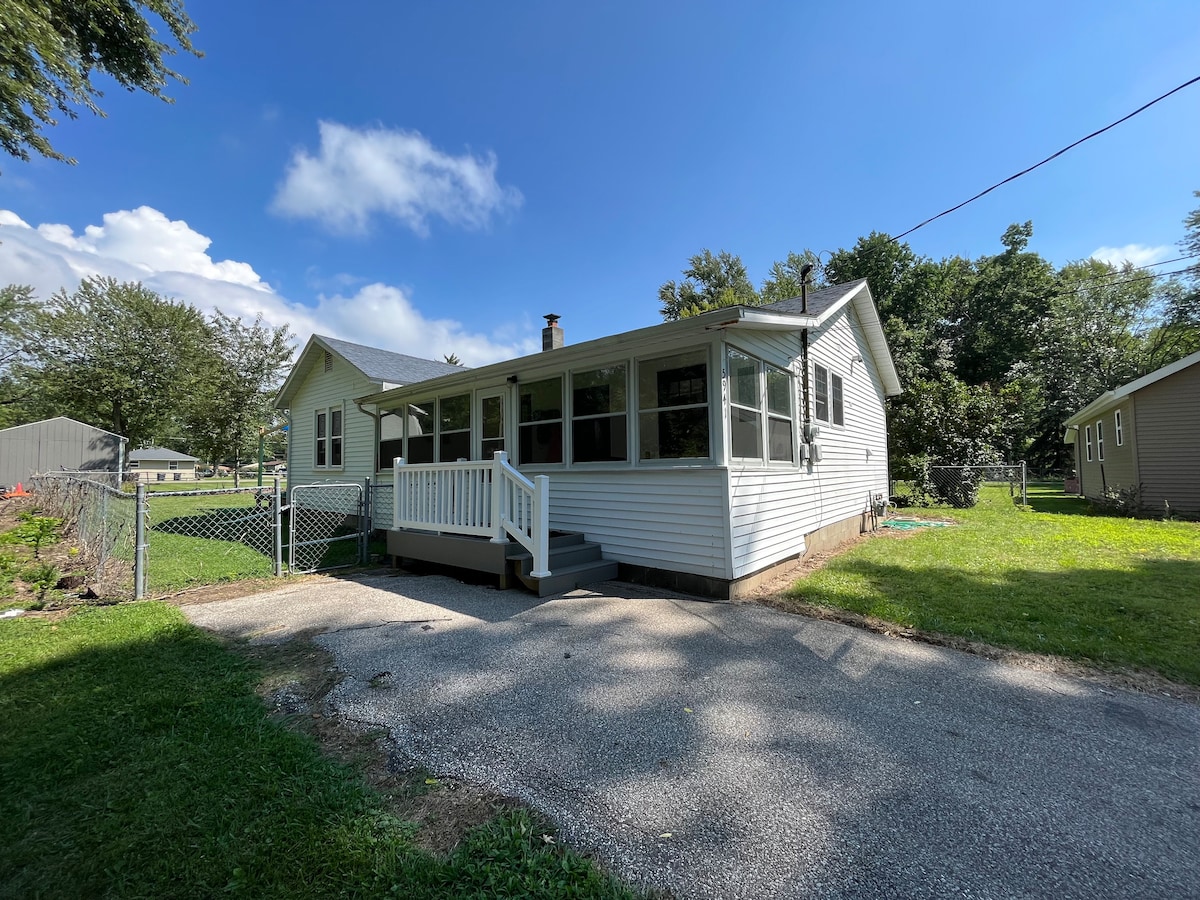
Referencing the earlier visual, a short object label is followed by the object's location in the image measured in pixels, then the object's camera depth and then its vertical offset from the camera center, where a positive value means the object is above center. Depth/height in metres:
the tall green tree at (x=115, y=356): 21.75 +5.60
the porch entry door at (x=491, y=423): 7.84 +0.81
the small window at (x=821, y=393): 8.24 +1.32
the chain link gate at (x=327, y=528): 7.52 -1.16
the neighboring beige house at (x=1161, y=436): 11.75 +0.70
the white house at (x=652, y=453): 5.46 +0.23
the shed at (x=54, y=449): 17.06 +1.01
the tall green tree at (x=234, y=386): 23.53 +4.44
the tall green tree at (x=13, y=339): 23.08 +6.72
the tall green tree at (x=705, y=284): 29.89 +11.75
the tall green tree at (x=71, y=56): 5.55 +5.54
